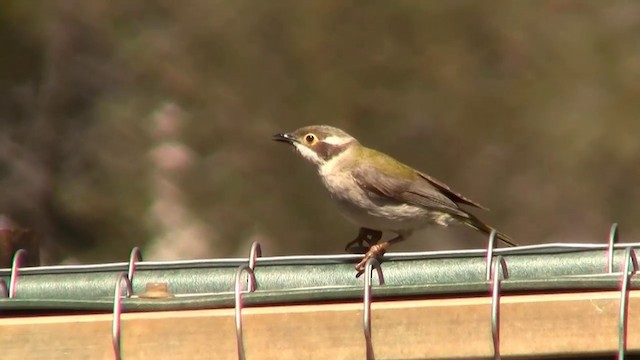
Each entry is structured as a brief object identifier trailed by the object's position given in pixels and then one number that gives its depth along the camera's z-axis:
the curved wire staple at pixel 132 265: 6.36
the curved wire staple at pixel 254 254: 6.37
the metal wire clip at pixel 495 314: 4.95
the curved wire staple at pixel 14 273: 6.31
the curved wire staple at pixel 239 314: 5.09
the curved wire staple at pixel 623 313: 4.82
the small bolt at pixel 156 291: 5.54
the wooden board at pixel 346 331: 4.95
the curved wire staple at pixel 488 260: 6.02
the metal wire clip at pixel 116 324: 5.14
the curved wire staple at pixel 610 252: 6.00
